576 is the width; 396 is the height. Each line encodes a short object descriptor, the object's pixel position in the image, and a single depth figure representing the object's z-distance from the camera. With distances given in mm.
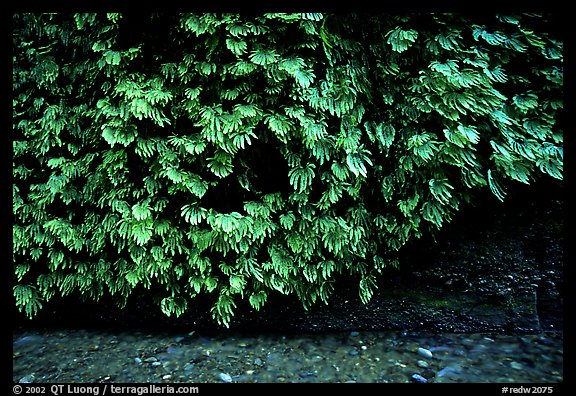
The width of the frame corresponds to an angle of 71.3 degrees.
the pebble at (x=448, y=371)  2797
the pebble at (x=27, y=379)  2842
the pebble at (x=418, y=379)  2729
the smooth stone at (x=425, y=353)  3023
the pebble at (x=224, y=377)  2854
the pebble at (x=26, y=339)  3366
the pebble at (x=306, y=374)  2865
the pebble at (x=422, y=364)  2901
